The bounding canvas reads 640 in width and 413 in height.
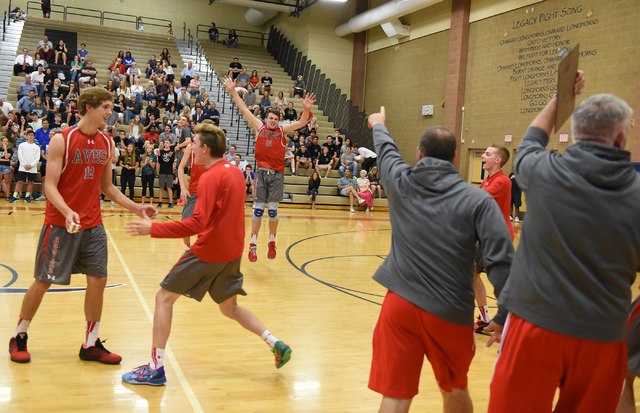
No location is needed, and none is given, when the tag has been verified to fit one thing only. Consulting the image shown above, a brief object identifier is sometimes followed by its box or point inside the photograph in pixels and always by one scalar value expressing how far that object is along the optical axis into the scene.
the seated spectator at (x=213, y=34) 25.82
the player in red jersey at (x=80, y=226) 3.62
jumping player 7.59
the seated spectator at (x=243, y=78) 22.00
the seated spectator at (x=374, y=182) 18.06
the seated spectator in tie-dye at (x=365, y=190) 17.11
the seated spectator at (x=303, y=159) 18.05
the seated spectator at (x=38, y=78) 16.77
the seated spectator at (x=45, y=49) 19.09
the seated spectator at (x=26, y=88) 16.48
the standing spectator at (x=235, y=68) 22.62
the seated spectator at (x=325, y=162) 18.33
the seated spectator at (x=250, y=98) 20.38
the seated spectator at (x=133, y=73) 18.73
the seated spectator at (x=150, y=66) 20.23
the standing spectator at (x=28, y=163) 13.55
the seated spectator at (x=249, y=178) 15.45
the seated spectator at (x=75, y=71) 18.23
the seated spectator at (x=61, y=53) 19.12
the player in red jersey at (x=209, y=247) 3.35
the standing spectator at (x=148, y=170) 14.38
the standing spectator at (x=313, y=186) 16.81
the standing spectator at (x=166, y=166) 14.29
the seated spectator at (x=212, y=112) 17.95
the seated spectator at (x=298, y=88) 22.11
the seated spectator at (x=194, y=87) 20.11
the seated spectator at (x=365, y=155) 18.92
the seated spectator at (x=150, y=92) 18.28
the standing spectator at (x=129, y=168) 14.27
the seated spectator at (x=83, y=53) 19.42
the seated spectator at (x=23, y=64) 18.25
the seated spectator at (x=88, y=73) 17.94
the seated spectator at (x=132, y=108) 17.02
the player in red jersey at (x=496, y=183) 4.64
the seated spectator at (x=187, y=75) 21.03
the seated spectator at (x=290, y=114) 19.41
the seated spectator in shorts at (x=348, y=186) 17.22
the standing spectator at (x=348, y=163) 18.28
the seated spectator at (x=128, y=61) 19.83
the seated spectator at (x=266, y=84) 21.19
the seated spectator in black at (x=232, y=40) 26.05
